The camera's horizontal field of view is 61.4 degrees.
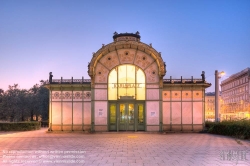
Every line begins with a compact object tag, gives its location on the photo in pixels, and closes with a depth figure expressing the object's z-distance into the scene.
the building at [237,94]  60.46
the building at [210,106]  84.15
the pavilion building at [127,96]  19.67
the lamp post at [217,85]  17.93
